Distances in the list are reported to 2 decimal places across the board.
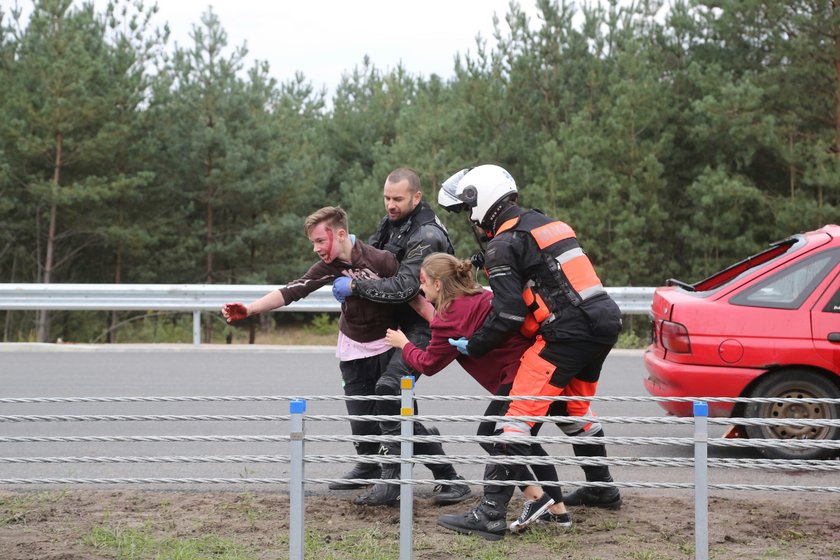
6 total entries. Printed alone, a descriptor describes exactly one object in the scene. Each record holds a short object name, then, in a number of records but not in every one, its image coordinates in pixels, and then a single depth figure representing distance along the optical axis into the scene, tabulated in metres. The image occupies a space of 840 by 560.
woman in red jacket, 11.73
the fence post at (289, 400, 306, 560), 9.68
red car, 15.18
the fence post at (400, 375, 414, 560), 9.95
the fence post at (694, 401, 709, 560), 9.31
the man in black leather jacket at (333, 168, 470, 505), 12.43
